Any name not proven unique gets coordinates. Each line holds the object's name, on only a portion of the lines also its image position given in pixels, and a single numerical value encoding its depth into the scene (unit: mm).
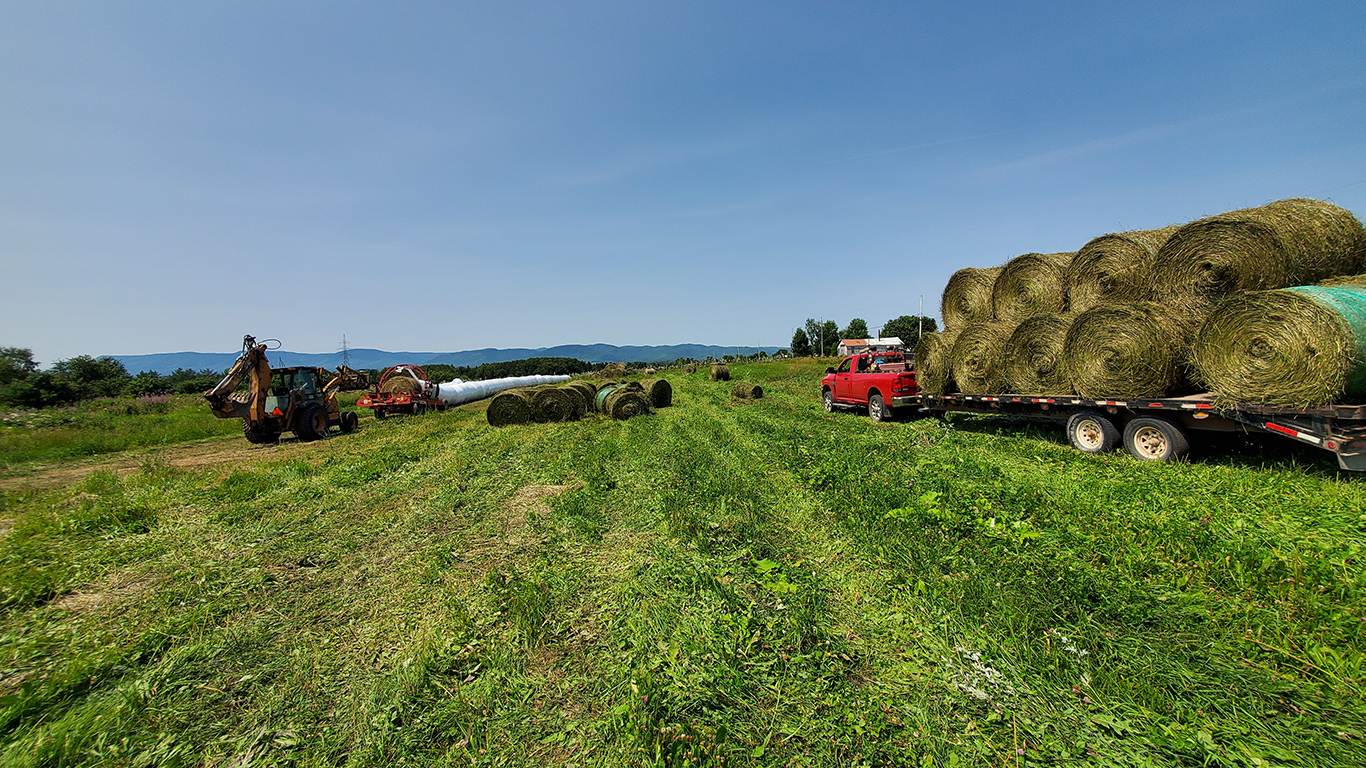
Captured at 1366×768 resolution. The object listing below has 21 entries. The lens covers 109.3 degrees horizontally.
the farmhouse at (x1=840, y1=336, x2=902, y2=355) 60831
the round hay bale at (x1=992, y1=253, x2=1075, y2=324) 10359
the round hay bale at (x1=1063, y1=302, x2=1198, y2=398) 7926
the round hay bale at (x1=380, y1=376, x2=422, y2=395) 22234
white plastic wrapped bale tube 26672
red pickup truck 13633
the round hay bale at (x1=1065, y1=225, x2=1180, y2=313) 8750
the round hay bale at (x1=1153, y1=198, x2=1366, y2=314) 7184
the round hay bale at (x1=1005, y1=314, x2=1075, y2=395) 9414
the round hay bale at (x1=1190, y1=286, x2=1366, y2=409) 5812
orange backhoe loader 13352
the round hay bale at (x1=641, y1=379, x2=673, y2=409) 19391
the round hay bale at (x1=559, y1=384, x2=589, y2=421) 16594
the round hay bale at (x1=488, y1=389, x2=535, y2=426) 15438
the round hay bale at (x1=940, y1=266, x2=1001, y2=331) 11953
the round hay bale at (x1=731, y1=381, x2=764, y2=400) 21239
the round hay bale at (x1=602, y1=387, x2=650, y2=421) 15992
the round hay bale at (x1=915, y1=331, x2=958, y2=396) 12094
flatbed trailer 5758
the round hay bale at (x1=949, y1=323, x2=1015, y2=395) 10719
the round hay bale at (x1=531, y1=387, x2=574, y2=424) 15867
